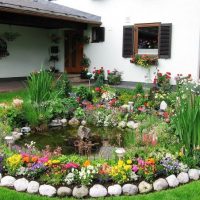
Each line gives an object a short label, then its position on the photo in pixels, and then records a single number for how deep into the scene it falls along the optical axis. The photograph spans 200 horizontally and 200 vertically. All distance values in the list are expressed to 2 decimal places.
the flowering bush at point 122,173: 3.94
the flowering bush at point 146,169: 4.00
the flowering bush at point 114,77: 12.80
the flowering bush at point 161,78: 11.24
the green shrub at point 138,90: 8.78
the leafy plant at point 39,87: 7.20
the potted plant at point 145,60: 12.00
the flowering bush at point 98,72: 13.14
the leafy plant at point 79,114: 7.28
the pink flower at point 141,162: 4.07
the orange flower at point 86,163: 4.11
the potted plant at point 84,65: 13.74
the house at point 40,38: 11.22
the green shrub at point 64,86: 8.64
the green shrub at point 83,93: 8.45
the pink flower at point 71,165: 4.03
